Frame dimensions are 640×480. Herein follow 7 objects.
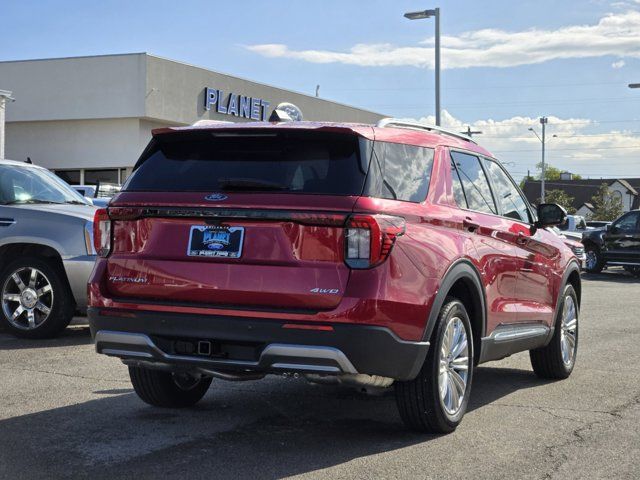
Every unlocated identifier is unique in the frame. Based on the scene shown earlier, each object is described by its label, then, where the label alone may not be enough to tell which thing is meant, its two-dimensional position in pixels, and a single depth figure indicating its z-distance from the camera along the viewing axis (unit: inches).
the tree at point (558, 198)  3762.3
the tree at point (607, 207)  3526.1
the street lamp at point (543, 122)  2919.5
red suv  195.5
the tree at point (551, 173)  6254.9
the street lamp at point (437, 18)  968.3
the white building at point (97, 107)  1385.3
